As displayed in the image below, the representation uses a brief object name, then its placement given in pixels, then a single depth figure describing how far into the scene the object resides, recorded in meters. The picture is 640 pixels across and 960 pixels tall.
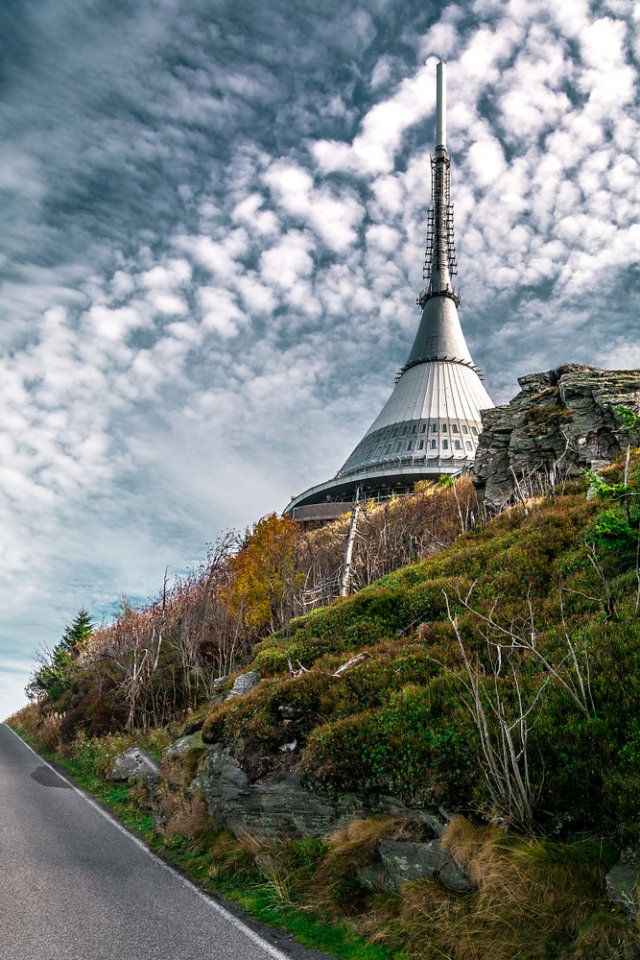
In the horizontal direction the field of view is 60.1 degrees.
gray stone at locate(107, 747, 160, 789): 15.16
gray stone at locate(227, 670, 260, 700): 12.59
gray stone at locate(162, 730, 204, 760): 12.41
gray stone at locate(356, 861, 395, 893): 6.18
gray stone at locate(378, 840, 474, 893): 5.55
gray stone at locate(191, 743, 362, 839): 7.53
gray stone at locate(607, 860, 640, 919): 4.38
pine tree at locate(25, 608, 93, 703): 34.22
